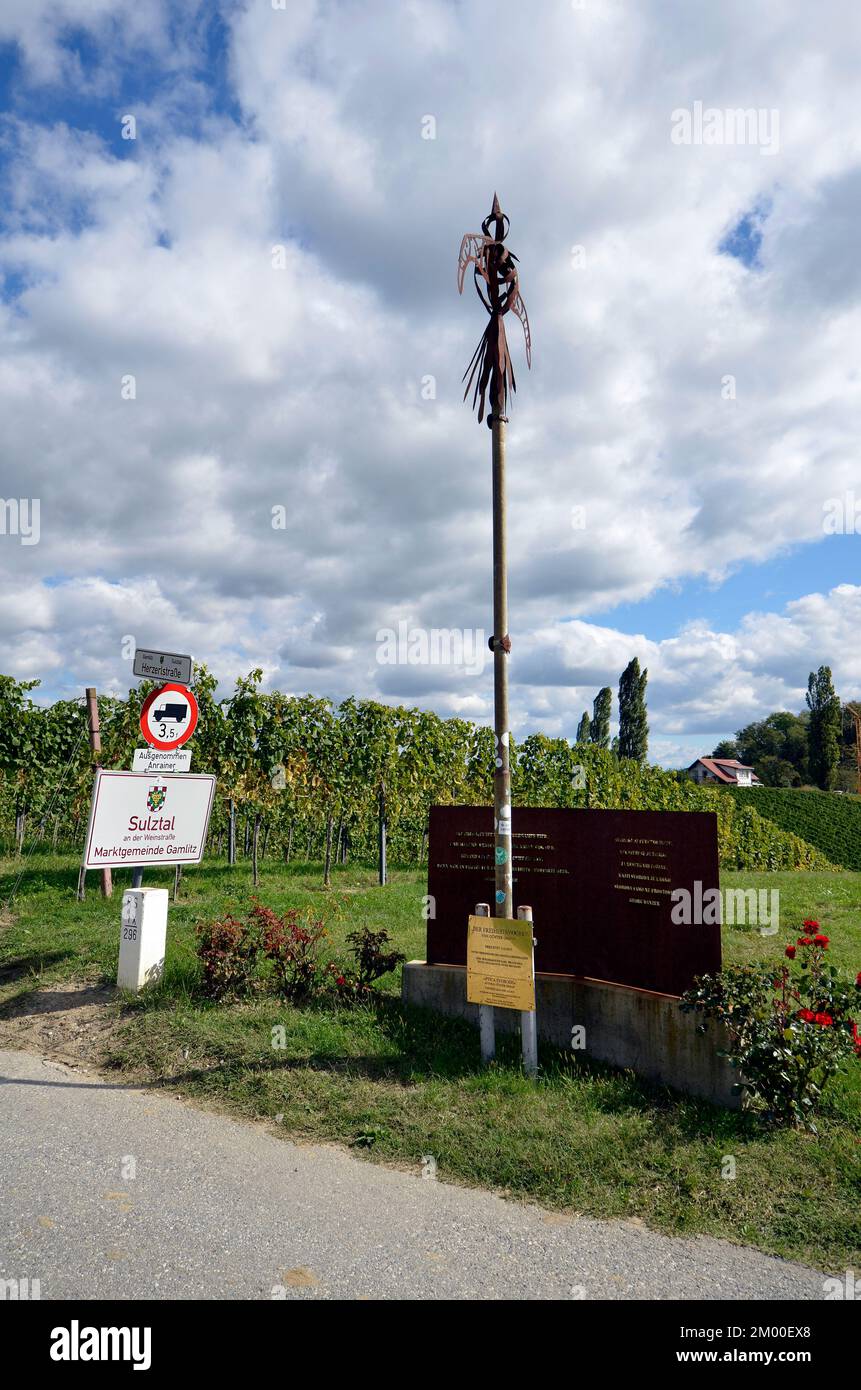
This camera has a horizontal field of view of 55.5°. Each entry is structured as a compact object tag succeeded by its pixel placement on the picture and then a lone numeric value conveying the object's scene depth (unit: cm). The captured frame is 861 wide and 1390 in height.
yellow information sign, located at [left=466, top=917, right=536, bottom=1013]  605
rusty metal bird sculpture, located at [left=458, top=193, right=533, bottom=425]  650
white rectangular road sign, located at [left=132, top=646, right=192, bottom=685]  866
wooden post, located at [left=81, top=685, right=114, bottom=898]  1223
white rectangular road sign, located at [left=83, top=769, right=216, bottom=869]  855
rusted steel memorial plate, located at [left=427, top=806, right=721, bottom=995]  606
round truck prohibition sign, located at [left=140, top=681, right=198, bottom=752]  873
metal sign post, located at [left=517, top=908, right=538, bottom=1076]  602
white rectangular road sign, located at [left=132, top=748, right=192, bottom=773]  885
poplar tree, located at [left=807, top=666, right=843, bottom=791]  7969
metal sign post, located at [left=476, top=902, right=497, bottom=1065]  621
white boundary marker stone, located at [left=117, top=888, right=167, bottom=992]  772
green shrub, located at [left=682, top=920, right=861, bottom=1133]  522
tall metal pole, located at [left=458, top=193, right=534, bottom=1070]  623
